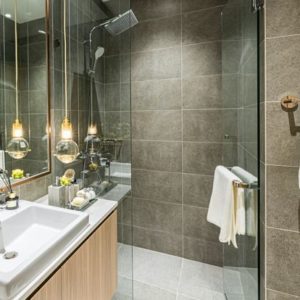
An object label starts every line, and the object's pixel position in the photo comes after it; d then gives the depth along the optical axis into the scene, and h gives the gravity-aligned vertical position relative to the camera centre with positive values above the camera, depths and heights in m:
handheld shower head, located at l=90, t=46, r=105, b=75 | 1.76 +0.81
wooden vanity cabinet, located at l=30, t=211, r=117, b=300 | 0.88 -0.62
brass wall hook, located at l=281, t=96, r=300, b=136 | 0.94 +0.18
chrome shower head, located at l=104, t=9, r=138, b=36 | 1.73 +1.03
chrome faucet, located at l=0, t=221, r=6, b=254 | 0.98 -0.45
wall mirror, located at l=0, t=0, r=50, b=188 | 1.26 +0.40
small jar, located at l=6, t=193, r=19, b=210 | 1.17 -0.29
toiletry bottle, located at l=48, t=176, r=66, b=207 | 1.37 -0.30
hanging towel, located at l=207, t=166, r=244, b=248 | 1.30 -0.38
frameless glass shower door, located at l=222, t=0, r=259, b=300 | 1.14 +0.18
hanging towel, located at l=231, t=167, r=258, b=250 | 1.15 -0.34
